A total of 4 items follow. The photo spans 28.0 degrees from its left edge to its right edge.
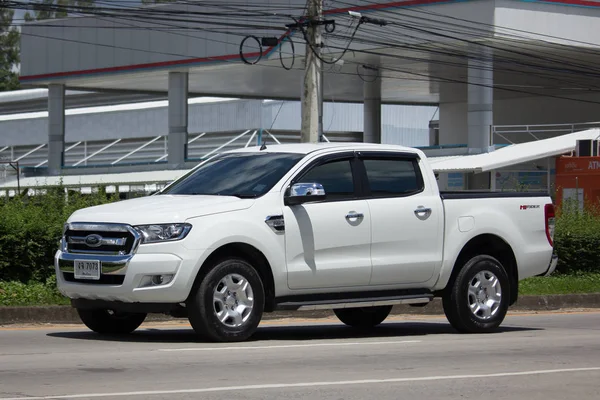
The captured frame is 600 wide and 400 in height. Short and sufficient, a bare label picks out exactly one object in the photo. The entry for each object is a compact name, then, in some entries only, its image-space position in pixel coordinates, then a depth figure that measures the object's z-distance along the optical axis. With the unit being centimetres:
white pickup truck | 1103
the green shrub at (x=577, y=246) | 2127
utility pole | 2566
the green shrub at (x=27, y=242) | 1597
